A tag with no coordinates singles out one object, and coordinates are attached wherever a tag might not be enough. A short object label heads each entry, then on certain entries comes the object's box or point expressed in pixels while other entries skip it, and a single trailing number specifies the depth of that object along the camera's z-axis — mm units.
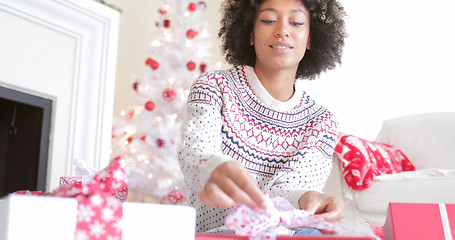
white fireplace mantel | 2176
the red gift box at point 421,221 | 644
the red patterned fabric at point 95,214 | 464
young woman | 1002
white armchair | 1906
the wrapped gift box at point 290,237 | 560
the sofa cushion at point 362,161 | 2012
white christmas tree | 2688
